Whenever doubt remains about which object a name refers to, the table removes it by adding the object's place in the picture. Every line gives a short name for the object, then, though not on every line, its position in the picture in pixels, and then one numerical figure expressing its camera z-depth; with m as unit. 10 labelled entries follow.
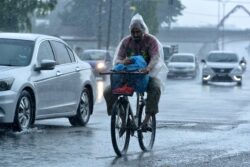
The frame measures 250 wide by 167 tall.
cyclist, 11.08
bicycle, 10.57
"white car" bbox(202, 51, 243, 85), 39.66
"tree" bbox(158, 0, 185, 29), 98.85
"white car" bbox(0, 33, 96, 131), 12.78
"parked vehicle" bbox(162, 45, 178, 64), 57.98
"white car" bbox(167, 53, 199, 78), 48.62
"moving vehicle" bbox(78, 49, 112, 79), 41.96
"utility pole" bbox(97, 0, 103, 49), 61.81
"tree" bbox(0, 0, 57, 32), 44.66
